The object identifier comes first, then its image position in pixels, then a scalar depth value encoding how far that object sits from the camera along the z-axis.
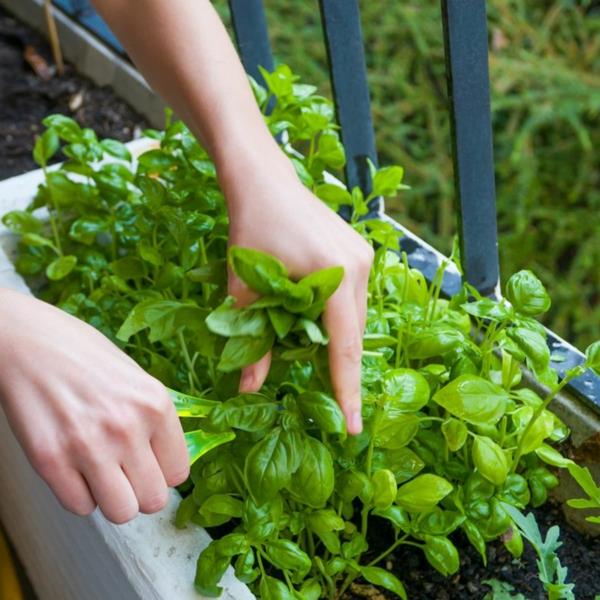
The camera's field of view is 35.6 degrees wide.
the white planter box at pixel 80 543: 0.86
